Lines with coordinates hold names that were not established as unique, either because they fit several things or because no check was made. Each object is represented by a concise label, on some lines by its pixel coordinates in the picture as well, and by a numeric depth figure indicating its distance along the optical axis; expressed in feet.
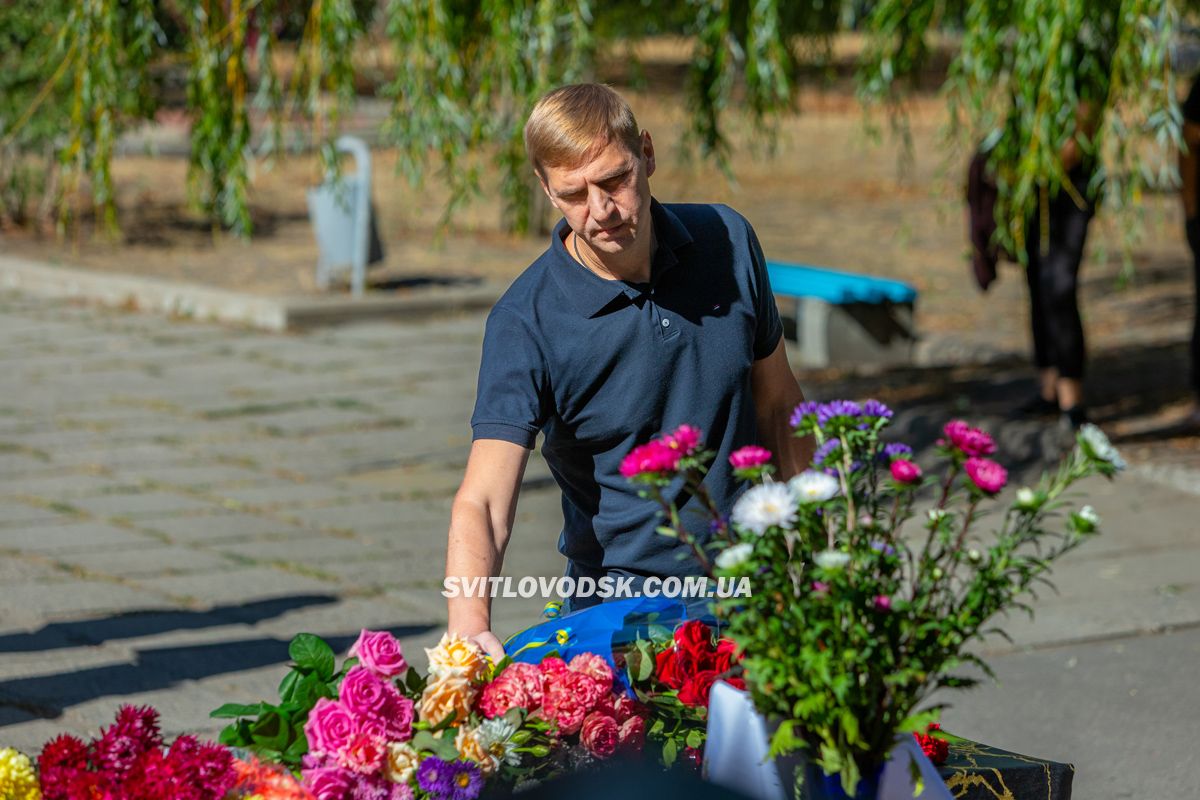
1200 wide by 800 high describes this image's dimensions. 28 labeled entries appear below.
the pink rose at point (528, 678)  14.75
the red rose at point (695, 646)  14.96
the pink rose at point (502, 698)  14.61
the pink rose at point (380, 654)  14.78
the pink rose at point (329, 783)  13.87
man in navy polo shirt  17.02
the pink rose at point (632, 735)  14.75
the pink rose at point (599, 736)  14.58
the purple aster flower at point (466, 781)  13.89
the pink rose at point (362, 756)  13.98
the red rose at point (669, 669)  15.12
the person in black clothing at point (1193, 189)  47.29
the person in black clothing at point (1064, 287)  49.90
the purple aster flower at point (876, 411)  13.55
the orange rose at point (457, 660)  14.70
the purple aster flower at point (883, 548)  13.10
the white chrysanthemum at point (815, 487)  12.77
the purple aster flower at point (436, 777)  13.91
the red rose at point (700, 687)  14.78
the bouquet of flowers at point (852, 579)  12.59
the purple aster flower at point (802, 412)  13.82
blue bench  63.82
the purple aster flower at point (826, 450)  13.43
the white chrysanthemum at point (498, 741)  14.26
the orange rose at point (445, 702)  14.56
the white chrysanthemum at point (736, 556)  12.46
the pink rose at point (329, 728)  14.10
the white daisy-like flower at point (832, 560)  12.42
